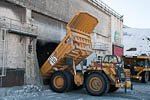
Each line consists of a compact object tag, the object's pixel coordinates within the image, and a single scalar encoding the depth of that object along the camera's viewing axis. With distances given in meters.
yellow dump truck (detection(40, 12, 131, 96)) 9.80
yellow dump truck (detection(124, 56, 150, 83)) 16.73
